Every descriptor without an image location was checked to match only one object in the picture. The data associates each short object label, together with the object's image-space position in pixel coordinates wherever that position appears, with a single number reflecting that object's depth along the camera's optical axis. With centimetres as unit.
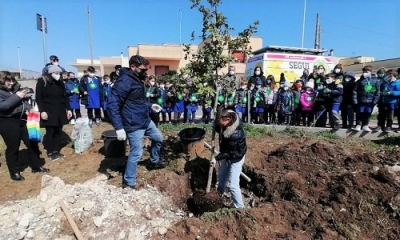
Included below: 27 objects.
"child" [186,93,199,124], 937
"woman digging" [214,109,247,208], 396
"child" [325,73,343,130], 752
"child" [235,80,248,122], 908
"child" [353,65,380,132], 695
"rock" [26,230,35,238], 352
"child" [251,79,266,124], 892
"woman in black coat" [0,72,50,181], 448
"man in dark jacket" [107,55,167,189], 405
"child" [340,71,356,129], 747
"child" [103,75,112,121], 900
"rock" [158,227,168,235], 352
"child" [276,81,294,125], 847
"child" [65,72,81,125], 859
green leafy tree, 443
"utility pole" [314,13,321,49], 2655
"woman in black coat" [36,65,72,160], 523
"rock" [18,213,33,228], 364
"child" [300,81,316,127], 827
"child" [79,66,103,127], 858
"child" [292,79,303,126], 844
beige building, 3073
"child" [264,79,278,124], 888
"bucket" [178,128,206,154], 554
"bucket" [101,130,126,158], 553
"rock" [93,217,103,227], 364
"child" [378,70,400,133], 691
